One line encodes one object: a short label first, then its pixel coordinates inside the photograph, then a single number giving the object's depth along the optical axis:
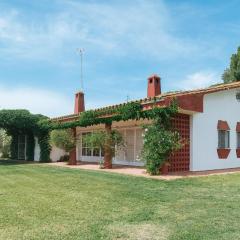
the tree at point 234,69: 25.01
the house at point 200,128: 11.66
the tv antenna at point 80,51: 21.26
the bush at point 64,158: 19.18
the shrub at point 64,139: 15.69
